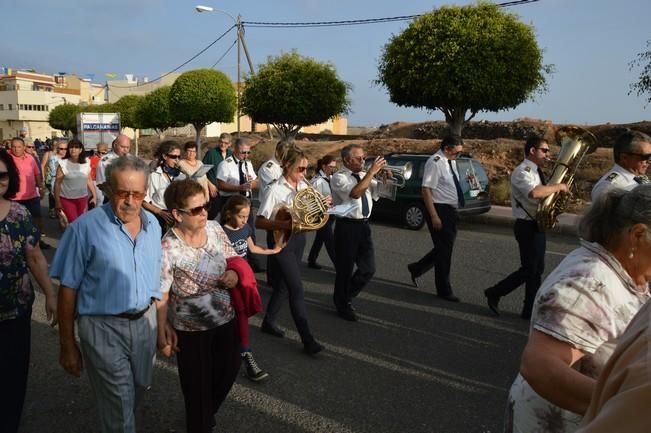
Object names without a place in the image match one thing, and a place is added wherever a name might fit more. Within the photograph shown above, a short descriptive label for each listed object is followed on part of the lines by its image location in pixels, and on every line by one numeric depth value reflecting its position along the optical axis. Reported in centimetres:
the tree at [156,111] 4341
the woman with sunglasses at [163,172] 587
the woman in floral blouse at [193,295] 292
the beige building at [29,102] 8756
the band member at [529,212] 507
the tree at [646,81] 1477
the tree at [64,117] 6756
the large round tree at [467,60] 1794
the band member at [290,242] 440
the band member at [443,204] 600
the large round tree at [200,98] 3412
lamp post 2704
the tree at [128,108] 5119
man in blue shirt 251
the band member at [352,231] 522
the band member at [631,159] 436
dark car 1102
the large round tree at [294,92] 2519
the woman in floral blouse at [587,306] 169
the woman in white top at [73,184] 771
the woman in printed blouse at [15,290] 282
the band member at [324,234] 712
